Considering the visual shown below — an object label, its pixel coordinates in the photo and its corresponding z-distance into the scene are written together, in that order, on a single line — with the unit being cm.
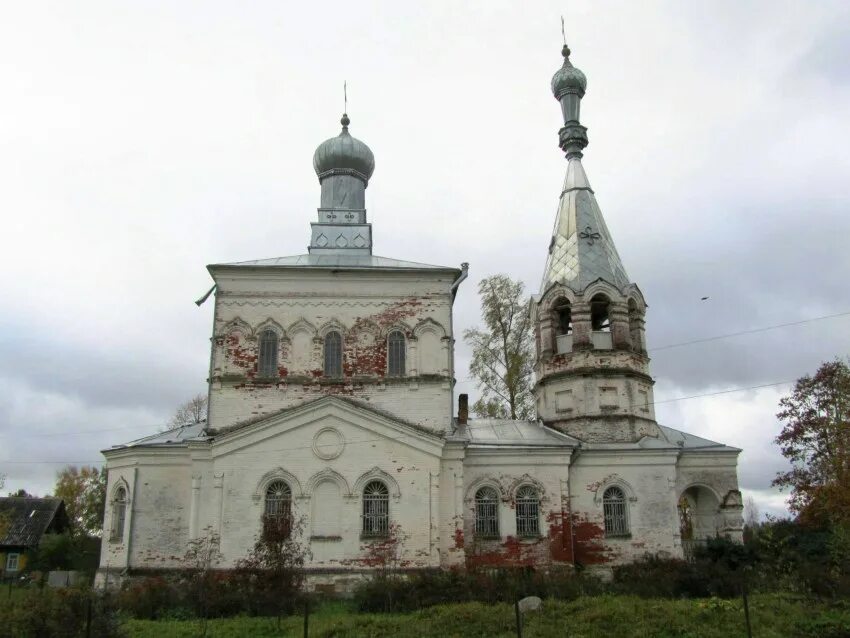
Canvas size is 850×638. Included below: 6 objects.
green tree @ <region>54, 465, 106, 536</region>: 4288
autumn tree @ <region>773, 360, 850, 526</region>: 2444
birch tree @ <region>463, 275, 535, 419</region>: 2802
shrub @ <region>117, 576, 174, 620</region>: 1491
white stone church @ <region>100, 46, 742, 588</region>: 1823
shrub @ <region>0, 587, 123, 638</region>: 1070
